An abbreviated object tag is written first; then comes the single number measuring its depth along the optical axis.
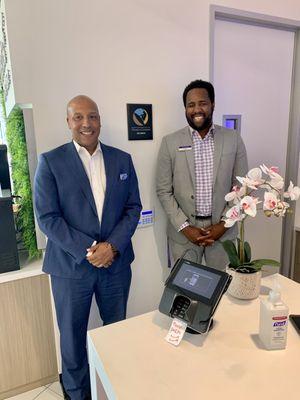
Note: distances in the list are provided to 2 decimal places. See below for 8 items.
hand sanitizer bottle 0.93
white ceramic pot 1.22
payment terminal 0.98
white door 2.28
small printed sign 0.99
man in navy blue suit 1.52
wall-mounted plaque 1.95
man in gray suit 1.92
